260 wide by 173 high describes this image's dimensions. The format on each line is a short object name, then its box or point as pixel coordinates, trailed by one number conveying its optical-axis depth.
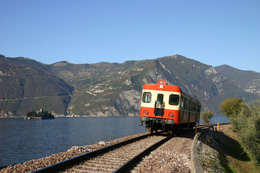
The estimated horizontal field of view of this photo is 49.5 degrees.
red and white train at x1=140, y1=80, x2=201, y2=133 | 21.56
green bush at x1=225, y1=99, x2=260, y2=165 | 23.84
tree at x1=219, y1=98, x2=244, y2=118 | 79.62
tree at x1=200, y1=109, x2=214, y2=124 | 86.44
